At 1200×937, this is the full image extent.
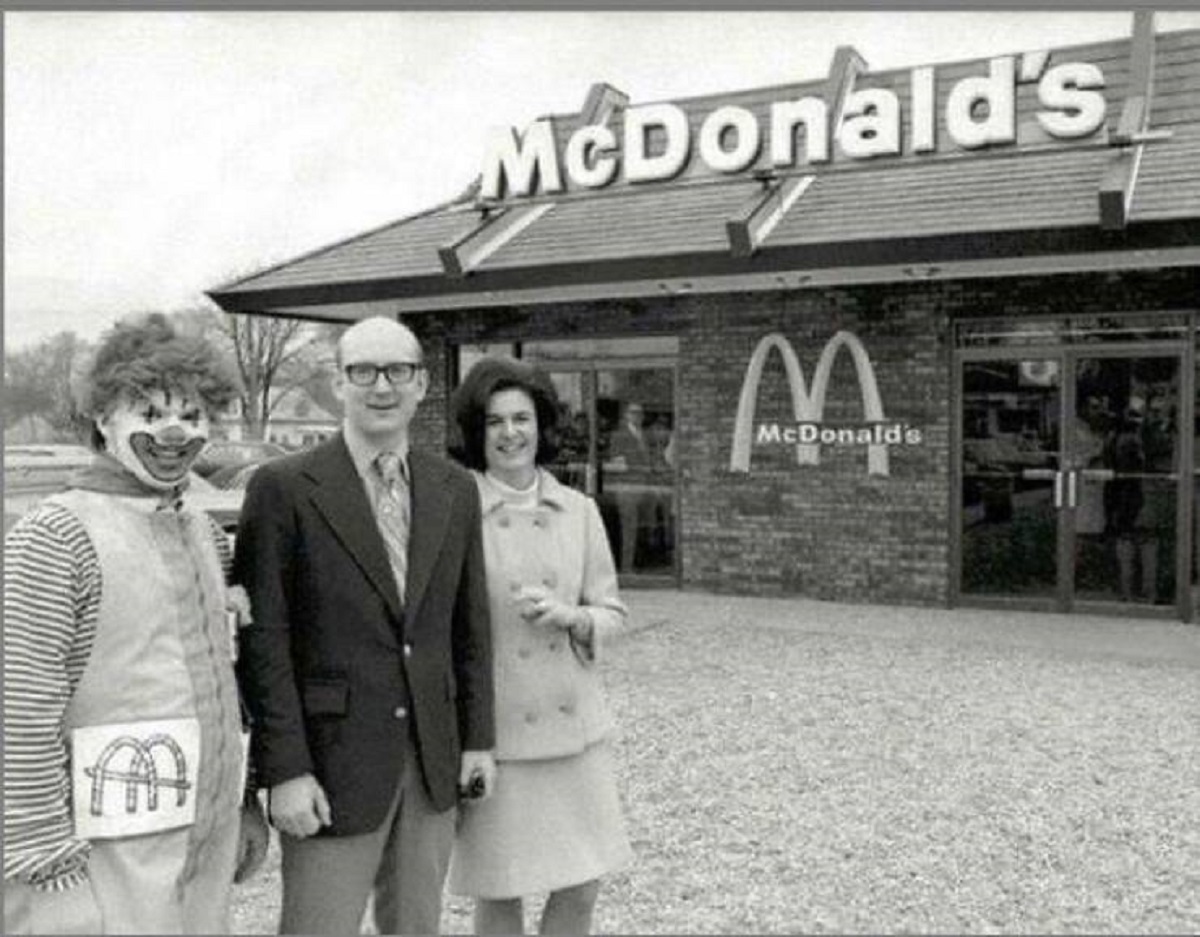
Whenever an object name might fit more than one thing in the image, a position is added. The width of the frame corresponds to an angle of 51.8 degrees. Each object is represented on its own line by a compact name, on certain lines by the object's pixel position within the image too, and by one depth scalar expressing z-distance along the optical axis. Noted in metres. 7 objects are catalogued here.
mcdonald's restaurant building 9.45
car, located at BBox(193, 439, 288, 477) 20.31
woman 3.02
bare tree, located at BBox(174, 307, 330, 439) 41.59
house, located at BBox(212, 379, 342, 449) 47.81
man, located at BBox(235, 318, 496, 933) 2.58
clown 2.14
